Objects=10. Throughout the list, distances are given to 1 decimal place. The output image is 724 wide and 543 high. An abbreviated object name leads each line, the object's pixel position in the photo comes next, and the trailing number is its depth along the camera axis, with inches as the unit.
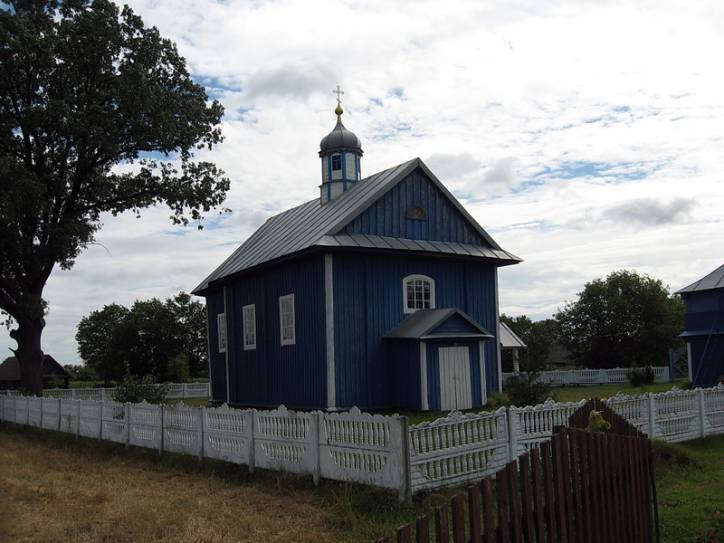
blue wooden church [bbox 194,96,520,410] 752.3
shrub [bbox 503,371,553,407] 568.4
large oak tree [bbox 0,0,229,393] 919.0
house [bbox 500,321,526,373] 1203.2
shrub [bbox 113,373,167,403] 740.0
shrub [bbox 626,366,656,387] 1200.8
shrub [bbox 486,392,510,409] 635.0
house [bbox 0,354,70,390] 1886.1
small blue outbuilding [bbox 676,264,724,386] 1018.1
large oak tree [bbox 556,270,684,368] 2052.2
